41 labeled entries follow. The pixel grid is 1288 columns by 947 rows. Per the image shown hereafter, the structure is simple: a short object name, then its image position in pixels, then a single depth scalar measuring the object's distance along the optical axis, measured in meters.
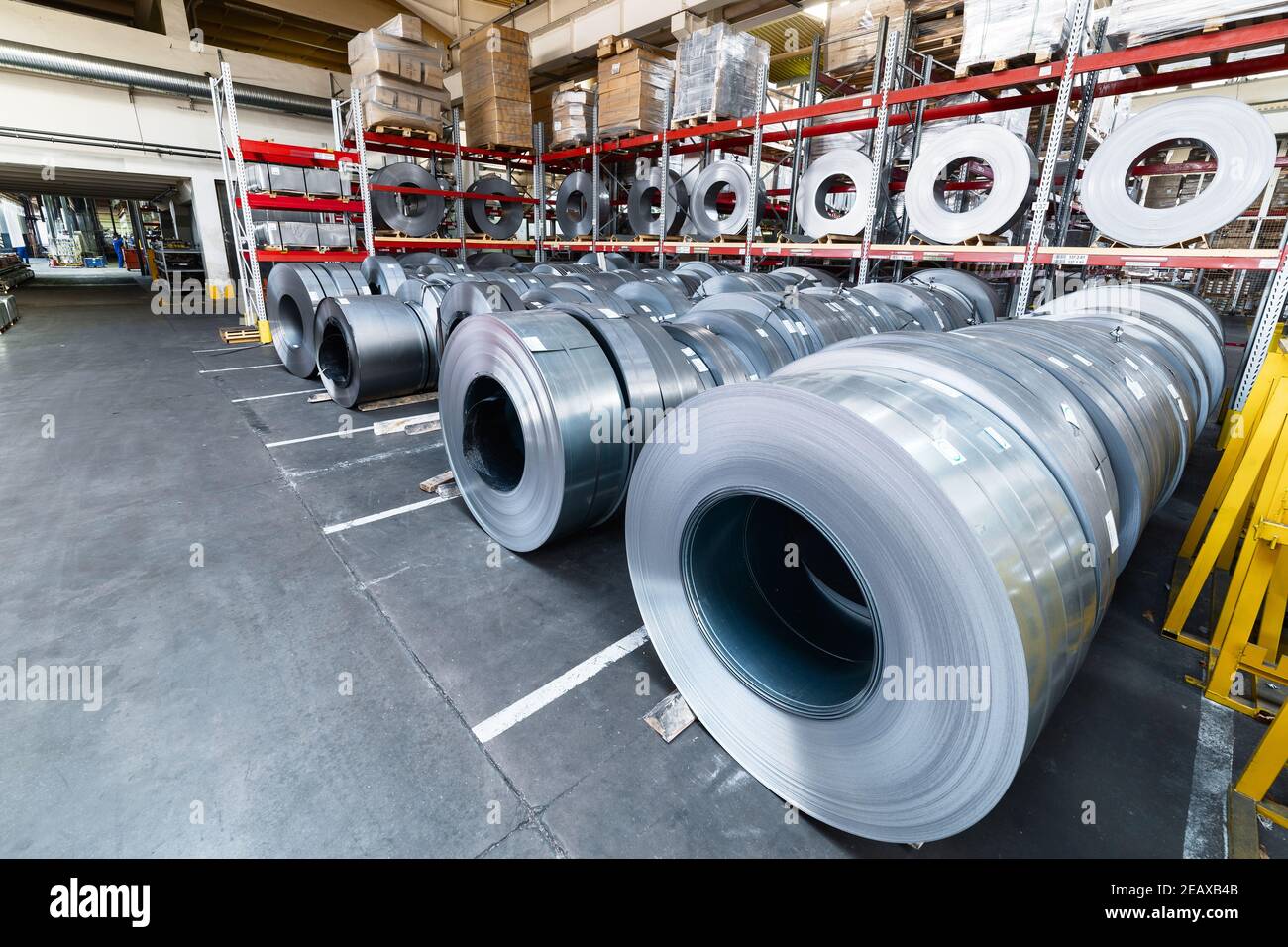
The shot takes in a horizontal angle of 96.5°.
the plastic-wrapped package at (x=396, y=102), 9.00
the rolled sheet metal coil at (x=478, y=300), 4.59
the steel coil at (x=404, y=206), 10.02
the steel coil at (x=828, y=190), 7.11
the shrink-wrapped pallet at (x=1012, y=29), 4.96
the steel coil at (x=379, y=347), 4.80
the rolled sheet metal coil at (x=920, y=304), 5.55
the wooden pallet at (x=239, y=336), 8.31
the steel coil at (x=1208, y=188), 4.40
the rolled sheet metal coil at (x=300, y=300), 5.78
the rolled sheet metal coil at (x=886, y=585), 1.15
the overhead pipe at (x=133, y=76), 10.33
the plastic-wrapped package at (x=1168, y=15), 4.12
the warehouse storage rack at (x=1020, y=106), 4.66
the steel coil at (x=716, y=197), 8.17
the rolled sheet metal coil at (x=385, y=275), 6.77
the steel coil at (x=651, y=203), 9.66
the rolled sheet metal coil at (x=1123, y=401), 2.05
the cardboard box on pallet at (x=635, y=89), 8.77
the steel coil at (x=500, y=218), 11.64
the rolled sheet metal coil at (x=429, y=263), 8.63
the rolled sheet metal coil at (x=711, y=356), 3.30
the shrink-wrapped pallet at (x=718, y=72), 7.48
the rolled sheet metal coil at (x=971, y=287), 6.87
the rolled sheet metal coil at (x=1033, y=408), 1.56
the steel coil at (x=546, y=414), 2.63
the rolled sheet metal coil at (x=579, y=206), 10.94
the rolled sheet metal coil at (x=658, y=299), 5.45
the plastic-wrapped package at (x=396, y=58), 8.86
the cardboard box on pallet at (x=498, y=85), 9.81
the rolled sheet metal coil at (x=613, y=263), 9.35
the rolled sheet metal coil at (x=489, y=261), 11.27
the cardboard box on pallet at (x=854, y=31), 7.03
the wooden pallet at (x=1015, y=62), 5.20
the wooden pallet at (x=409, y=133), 9.91
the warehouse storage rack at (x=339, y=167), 7.96
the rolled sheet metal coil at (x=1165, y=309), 4.26
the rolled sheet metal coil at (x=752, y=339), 3.62
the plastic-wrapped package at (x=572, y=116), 9.96
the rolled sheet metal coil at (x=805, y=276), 6.66
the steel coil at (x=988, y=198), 5.60
